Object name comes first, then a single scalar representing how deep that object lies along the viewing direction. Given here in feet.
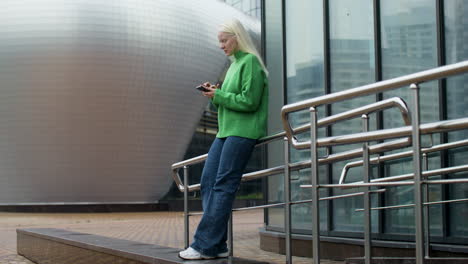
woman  13.17
